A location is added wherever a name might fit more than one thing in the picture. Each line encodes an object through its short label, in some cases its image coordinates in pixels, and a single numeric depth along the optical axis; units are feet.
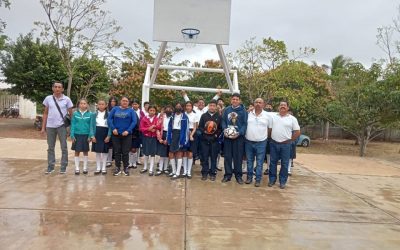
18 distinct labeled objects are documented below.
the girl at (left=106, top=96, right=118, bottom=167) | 27.33
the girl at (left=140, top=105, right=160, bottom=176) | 26.93
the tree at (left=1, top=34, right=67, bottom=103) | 61.36
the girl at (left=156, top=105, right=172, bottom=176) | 26.89
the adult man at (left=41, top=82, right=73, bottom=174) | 25.55
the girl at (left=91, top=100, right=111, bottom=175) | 25.95
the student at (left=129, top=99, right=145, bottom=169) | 28.09
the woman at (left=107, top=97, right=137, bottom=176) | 25.82
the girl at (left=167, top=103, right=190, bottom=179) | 25.82
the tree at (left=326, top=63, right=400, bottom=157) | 43.55
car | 72.07
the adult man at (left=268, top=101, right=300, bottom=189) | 24.41
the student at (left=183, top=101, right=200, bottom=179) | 26.21
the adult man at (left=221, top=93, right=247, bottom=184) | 24.75
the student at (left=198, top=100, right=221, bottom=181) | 25.31
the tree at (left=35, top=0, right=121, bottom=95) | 54.65
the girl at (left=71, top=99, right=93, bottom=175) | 25.67
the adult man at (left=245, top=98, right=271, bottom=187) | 24.68
